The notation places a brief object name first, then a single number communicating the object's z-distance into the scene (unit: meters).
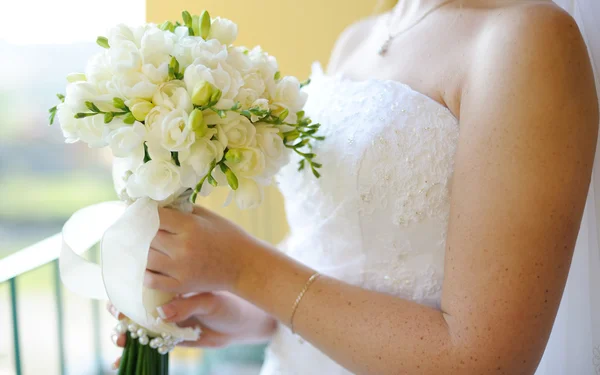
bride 0.77
